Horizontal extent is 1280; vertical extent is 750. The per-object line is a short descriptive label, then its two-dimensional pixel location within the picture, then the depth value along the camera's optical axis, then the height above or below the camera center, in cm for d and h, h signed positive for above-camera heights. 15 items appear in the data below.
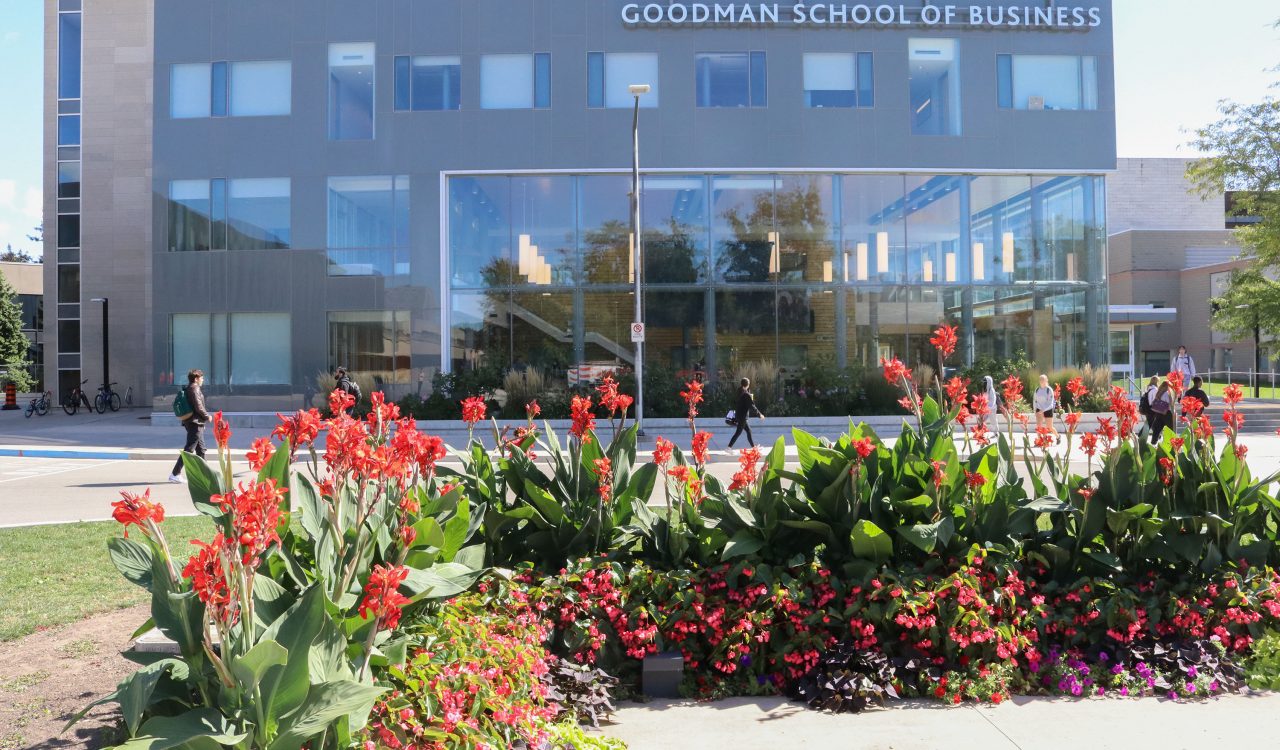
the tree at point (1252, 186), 3048 +695
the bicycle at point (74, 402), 3694 -56
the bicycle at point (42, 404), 3666 -63
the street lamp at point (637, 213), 2075 +459
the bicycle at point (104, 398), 3778 -41
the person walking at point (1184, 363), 2216 +48
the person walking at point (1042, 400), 1969 -37
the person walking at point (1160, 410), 1606 -49
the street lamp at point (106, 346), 3944 +190
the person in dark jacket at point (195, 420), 1443 -52
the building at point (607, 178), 2697 +630
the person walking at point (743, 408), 1937 -50
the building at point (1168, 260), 6131 +903
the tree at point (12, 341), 4234 +230
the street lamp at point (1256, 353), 3130 +166
